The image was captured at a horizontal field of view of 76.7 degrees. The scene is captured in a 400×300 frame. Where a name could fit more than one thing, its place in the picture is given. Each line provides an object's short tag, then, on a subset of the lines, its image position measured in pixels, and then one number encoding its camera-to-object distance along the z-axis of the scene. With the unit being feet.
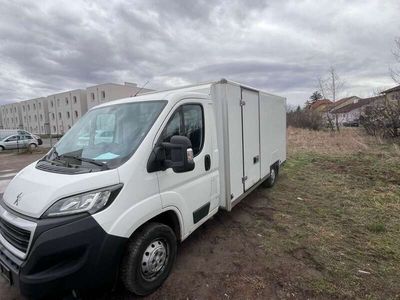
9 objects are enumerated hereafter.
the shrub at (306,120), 101.09
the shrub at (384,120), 52.80
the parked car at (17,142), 67.88
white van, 6.61
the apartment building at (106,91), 151.78
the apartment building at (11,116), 240.32
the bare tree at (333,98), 96.41
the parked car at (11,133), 74.71
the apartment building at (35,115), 208.85
